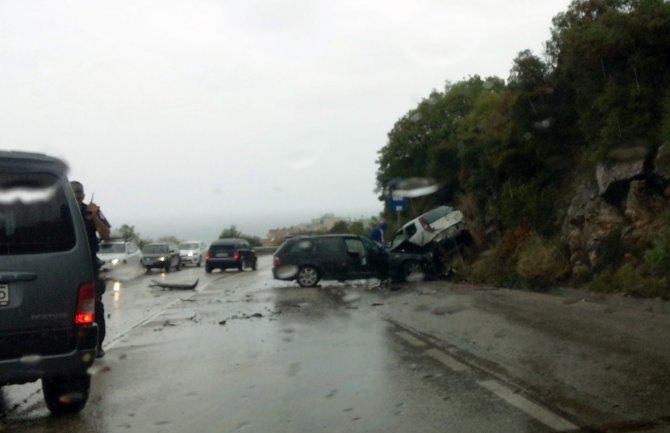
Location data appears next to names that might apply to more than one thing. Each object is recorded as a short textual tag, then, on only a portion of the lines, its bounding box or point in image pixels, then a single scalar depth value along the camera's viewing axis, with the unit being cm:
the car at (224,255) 3738
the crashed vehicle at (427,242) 2361
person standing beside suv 855
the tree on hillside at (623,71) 1652
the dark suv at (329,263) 2373
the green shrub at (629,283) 1373
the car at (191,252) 4812
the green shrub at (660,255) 1359
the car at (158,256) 3931
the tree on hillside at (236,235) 7050
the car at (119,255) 3559
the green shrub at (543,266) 1755
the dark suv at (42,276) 654
